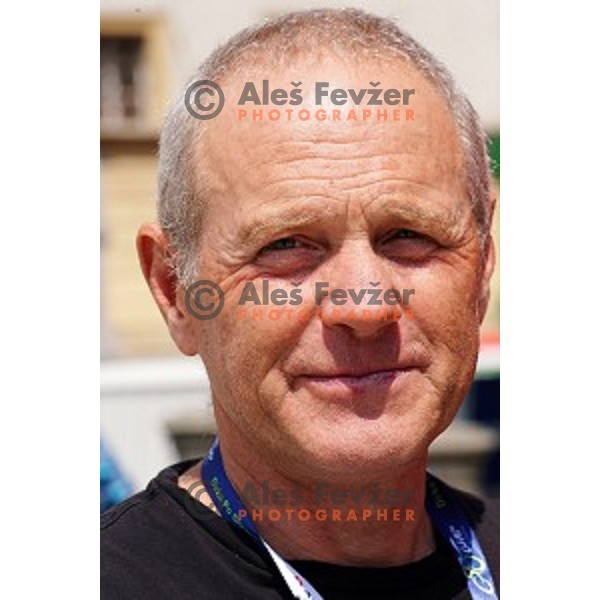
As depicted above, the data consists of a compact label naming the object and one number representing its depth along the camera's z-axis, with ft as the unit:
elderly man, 5.56
